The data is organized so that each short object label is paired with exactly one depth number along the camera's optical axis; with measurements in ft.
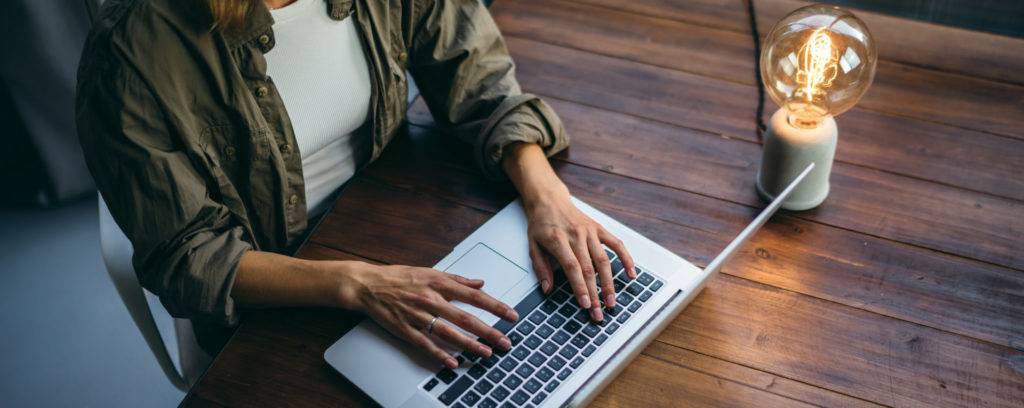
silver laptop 2.81
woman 2.96
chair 3.46
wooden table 2.94
